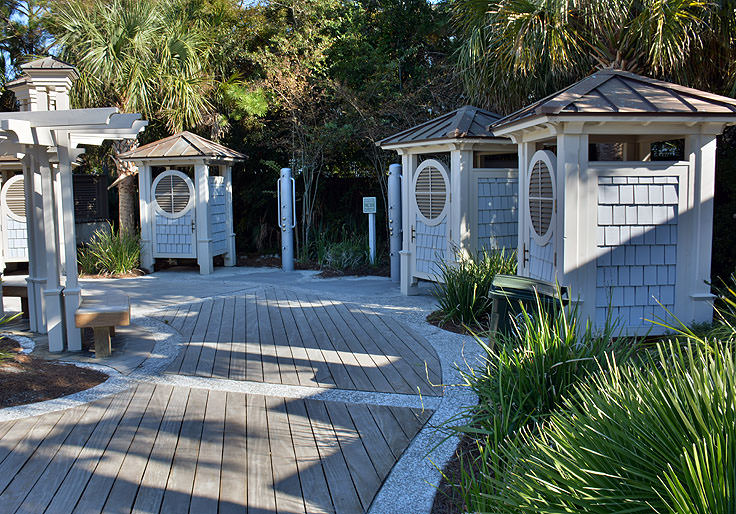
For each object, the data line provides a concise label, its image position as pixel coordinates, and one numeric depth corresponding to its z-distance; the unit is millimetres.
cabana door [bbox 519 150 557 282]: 6328
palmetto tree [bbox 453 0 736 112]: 7756
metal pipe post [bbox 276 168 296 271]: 12727
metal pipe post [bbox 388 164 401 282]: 10961
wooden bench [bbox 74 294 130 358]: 6219
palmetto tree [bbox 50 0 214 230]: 12180
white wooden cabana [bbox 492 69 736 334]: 5883
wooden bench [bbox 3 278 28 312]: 7940
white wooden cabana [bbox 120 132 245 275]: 12344
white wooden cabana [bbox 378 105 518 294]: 8773
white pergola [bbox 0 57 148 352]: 6164
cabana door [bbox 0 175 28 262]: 12742
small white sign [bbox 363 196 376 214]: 12133
